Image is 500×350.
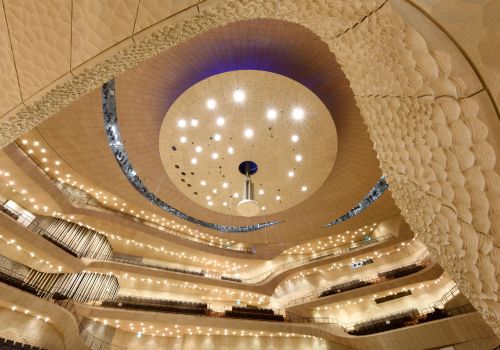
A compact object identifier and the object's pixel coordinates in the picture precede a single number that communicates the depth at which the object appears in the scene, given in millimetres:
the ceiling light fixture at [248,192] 11141
